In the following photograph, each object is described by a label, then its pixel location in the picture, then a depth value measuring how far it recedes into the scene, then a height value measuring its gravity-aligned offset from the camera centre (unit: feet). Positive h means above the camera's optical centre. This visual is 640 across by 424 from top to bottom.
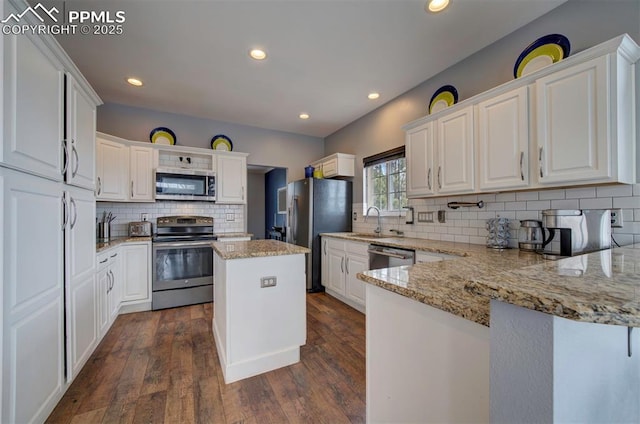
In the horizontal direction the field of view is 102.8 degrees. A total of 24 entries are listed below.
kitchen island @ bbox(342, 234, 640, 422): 1.57 -1.09
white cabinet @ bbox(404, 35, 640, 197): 4.87 +1.91
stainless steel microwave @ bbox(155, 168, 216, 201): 11.28 +1.35
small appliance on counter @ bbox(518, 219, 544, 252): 6.27 -0.59
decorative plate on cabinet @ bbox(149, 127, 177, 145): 12.08 +3.71
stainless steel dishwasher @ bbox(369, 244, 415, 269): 7.88 -1.46
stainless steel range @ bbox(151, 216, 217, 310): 10.39 -2.25
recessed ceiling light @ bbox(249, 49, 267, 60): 7.92 +5.02
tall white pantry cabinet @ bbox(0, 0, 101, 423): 3.70 -0.16
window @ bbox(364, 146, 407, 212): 11.25 +1.51
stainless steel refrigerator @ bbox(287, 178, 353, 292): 12.66 -0.03
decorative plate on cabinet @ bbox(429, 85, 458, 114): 8.57 +3.95
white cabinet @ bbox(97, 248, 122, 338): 7.46 -2.39
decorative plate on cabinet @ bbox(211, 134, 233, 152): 13.29 +3.71
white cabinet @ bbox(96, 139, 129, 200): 9.87 +1.75
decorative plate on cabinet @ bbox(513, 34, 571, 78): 6.04 +3.92
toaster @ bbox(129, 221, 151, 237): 11.11 -0.67
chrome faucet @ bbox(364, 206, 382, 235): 11.84 -0.77
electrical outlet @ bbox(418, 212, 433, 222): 9.64 -0.17
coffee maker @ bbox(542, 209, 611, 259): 5.20 -0.35
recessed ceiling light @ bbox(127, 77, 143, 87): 9.52 +5.01
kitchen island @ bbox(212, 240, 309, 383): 6.02 -2.38
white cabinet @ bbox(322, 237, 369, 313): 9.95 -2.43
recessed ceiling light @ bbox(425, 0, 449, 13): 6.09 +5.00
